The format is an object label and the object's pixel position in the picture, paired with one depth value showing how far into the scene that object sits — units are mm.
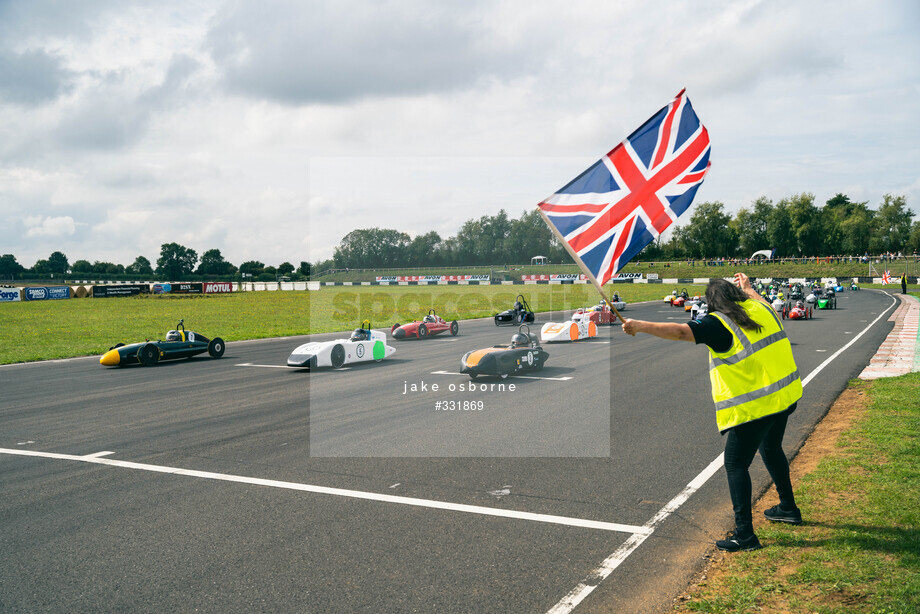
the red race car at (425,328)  21328
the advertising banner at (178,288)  64938
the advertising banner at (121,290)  61594
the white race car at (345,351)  14531
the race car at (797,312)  26500
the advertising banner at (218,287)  69250
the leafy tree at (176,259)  126625
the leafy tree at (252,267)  110250
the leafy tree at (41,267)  133462
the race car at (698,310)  23344
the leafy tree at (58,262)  136900
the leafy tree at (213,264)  110875
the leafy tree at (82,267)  130625
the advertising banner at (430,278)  78412
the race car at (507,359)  12523
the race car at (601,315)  25562
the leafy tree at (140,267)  132000
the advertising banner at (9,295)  55466
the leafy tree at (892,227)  109062
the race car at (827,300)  32500
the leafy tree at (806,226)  114812
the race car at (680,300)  36812
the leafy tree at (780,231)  114750
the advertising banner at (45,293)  57312
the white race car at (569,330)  19703
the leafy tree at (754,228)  118688
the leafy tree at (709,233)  117562
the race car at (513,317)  25172
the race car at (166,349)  15836
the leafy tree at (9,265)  112188
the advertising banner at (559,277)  74869
